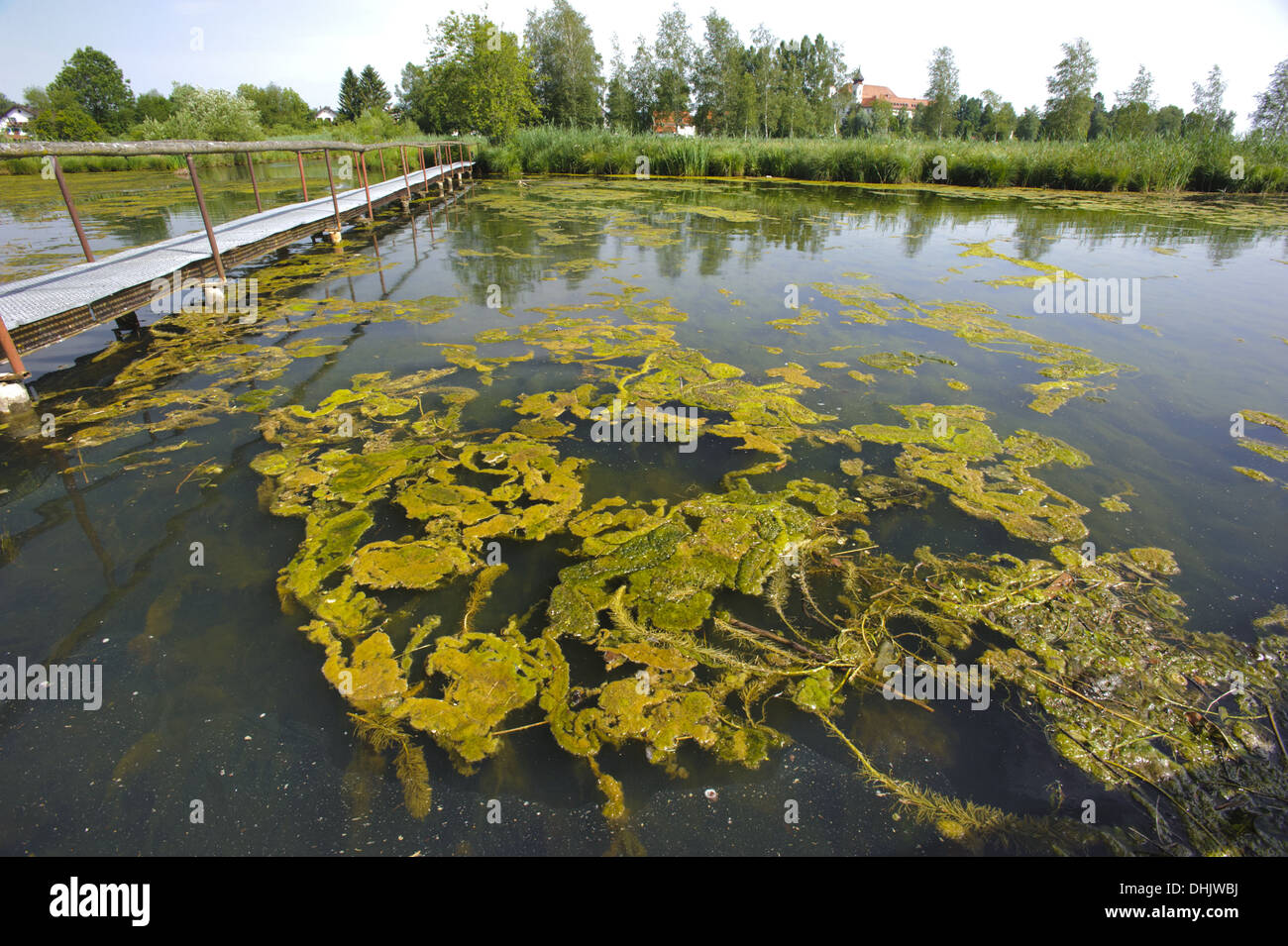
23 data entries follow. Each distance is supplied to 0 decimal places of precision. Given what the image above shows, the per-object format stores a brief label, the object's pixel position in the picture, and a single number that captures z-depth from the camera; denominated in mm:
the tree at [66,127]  26236
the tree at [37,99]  38131
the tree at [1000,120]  37781
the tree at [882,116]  35031
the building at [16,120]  37781
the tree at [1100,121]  30375
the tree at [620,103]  30875
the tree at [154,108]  34031
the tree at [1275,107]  22828
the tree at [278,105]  39219
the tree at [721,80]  29469
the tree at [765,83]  30359
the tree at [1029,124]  38031
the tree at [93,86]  36531
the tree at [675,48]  30578
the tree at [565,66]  26984
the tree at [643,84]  31391
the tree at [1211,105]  25833
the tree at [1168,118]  40219
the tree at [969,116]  42688
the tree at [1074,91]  25625
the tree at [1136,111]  24625
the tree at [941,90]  32938
